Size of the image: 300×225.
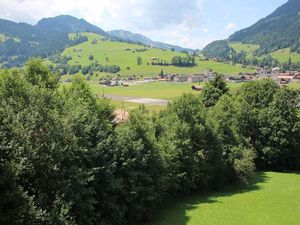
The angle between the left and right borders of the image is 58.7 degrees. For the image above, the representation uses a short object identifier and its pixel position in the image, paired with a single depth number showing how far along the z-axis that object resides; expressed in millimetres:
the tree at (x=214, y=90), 49430
